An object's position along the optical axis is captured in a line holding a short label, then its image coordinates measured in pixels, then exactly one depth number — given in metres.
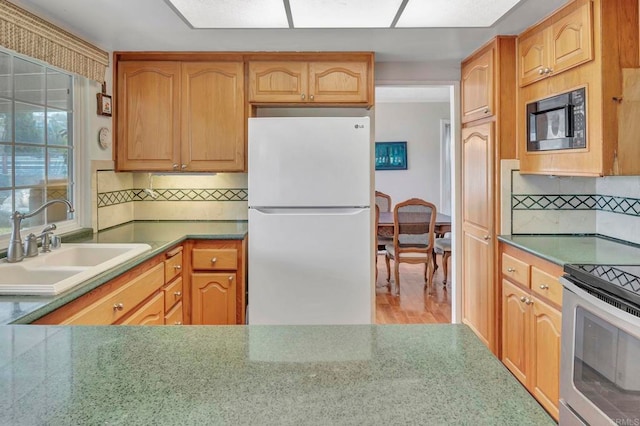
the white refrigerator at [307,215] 2.69
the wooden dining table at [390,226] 4.44
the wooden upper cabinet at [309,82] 2.93
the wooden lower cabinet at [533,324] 1.94
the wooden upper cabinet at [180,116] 2.96
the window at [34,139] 2.07
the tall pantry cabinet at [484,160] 2.57
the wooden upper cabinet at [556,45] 1.95
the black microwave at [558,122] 2.00
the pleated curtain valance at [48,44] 1.92
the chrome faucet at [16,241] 1.82
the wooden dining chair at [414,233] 4.14
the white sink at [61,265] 1.44
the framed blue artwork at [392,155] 6.34
